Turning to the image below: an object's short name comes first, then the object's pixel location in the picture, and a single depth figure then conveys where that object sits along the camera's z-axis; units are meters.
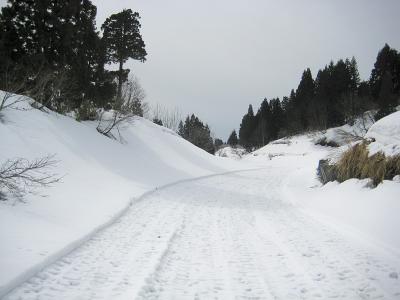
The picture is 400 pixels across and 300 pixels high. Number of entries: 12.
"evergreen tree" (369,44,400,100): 61.50
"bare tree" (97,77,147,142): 19.58
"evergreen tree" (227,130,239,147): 111.31
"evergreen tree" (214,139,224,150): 105.81
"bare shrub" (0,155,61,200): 6.98
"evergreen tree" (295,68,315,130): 68.94
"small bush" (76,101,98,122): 19.75
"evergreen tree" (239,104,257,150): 88.27
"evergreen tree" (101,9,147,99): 29.25
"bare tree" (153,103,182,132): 60.28
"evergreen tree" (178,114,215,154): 57.90
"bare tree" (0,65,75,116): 14.21
